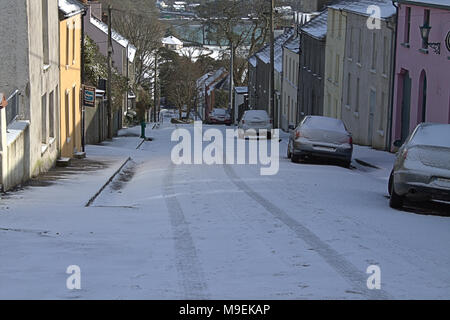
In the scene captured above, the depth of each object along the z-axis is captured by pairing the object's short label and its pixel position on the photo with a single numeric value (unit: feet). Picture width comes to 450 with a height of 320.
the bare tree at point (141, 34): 237.66
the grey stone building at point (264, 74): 199.00
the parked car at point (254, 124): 125.29
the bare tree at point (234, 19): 227.40
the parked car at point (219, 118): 235.61
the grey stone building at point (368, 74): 100.89
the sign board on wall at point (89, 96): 91.15
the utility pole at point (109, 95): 122.59
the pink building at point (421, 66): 79.77
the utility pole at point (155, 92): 244.61
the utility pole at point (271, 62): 139.42
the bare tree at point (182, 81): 284.61
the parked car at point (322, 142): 74.08
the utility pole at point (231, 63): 225.15
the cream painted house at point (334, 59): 130.11
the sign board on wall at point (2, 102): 46.95
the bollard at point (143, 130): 135.54
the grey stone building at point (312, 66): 147.33
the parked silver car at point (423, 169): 43.04
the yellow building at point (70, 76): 79.61
